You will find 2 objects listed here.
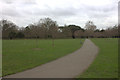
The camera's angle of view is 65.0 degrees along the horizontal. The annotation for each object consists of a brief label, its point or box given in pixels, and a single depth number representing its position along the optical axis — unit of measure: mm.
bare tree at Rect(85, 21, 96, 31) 51950
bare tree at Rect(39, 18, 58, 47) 17752
